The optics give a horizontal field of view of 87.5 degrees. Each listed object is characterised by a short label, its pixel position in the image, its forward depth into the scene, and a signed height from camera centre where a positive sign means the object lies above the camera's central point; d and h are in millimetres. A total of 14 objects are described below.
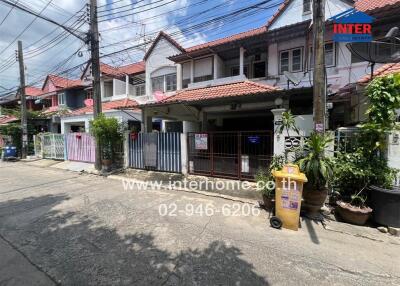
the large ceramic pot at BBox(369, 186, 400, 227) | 4164 -1461
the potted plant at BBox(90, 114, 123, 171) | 9703 +56
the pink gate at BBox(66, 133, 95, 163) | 11984 -654
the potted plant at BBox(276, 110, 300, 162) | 5984 +352
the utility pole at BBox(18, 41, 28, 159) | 16031 +2224
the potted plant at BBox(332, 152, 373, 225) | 4496 -1174
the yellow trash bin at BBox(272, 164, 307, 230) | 4239 -1211
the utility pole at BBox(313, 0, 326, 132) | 4805 +1589
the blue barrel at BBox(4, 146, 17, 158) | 15719 -1149
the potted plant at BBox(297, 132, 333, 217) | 4574 -786
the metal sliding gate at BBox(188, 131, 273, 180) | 7199 -659
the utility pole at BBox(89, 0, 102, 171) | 9638 +3491
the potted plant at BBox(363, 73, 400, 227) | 4426 +215
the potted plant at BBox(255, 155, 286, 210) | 5139 -1209
